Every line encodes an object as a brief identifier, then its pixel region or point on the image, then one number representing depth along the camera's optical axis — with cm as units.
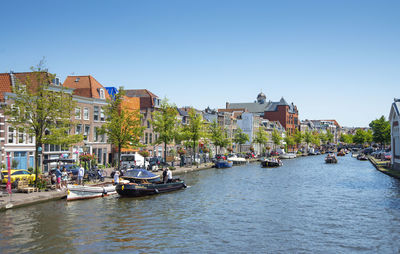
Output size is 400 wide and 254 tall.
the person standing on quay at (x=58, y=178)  3558
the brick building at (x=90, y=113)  6031
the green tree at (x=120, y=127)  4988
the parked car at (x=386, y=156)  9482
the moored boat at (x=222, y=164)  7775
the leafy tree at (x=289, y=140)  17200
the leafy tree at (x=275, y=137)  15485
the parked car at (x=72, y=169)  4400
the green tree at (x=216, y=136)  9556
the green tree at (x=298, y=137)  18662
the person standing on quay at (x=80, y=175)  3827
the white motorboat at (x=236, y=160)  9218
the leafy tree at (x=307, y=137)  19862
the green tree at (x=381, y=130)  14000
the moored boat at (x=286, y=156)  12960
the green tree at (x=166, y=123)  6625
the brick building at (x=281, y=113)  19462
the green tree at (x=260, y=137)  13412
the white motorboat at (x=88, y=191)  3378
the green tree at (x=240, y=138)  11838
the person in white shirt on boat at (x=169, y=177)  4309
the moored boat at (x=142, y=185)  3675
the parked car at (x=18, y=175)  3544
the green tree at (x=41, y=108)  3469
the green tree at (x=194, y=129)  7681
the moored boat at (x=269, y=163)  8388
